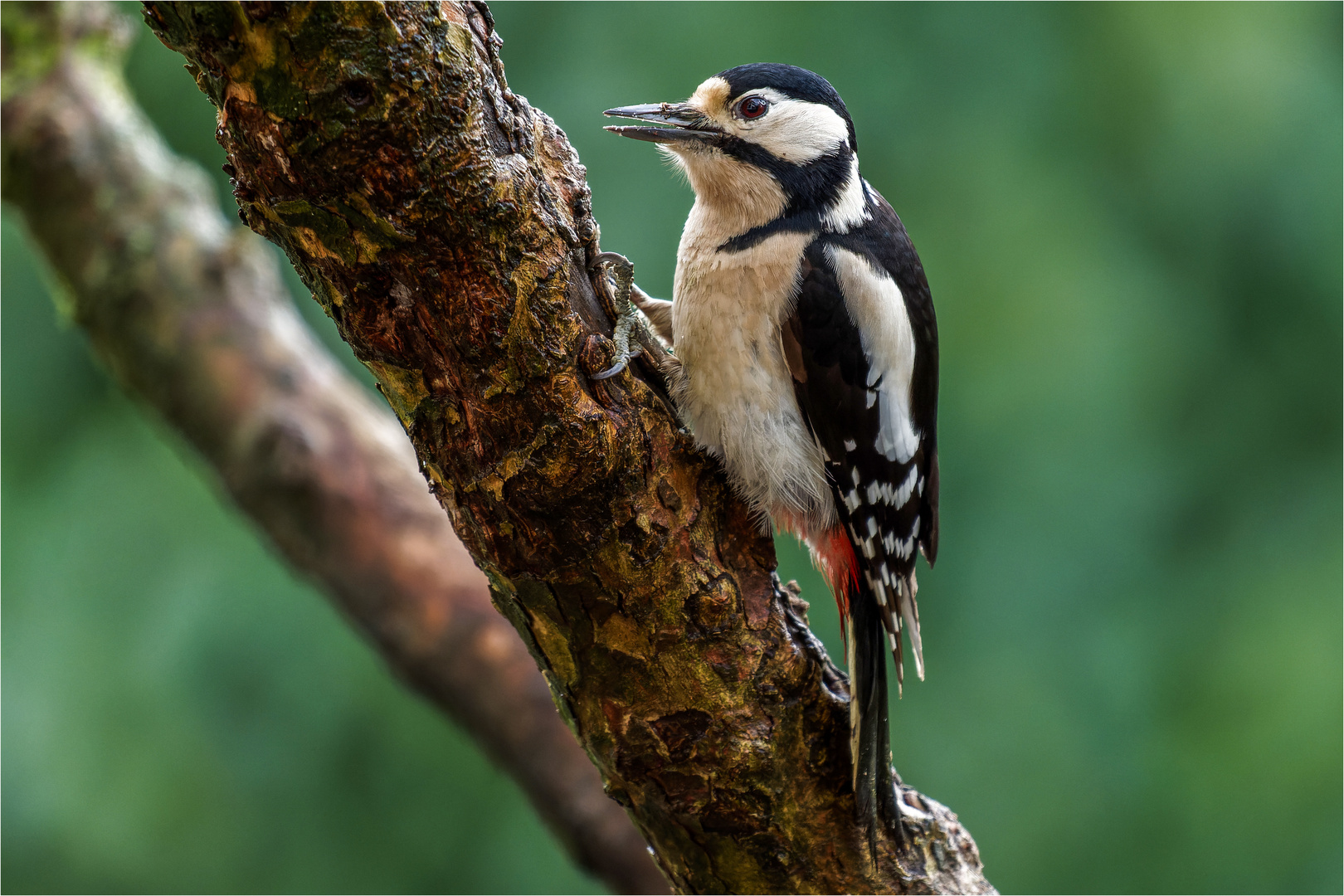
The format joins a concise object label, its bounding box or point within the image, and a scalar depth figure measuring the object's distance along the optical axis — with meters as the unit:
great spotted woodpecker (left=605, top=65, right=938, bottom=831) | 5.23
